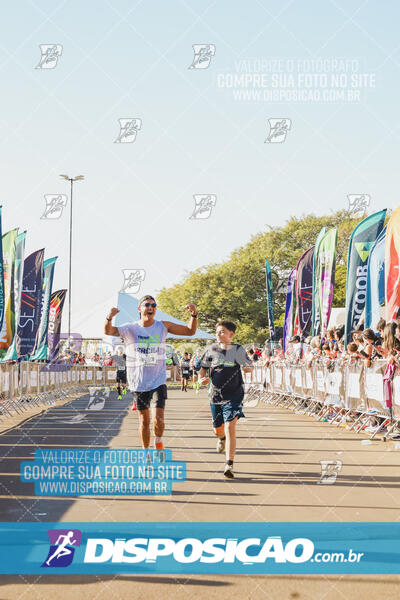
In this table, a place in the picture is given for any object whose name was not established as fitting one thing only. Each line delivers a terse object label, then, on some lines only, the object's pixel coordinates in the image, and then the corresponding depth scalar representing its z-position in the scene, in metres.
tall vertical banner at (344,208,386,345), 18.28
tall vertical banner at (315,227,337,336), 22.30
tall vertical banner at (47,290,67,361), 31.14
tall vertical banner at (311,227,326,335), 23.14
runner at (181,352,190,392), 37.95
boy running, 9.62
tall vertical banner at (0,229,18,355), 21.34
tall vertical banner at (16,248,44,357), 25.33
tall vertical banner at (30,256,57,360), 28.75
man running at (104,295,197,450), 9.26
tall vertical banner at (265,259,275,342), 33.03
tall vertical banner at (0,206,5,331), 19.44
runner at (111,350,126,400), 33.27
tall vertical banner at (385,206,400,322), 15.48
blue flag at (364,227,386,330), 17.14
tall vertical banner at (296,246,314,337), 25.66
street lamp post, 51.78
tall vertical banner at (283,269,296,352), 29.34
